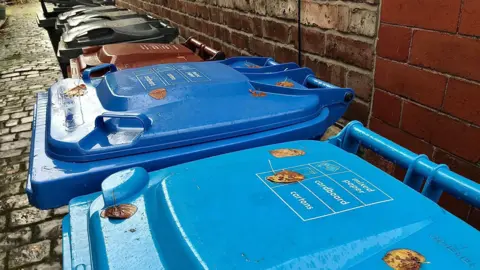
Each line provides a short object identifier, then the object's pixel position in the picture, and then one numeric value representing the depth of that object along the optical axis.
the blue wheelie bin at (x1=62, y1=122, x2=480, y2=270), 0.76
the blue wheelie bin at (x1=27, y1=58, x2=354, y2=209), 1.21
